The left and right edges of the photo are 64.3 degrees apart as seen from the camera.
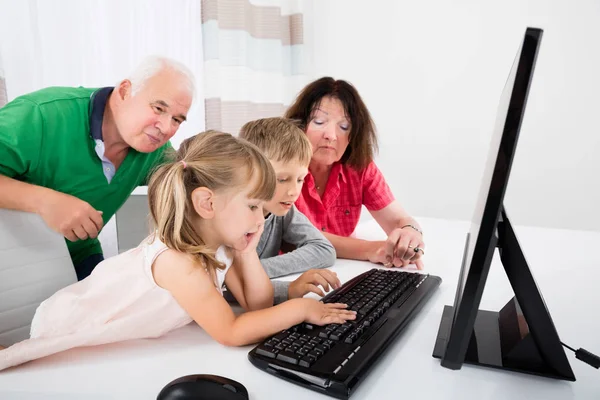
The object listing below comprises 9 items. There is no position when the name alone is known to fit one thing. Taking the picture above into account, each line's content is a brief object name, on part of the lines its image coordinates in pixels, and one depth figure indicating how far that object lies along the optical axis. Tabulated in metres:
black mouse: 0.48
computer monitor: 0.47
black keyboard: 0.54
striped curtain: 2.14
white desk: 0.54
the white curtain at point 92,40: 1.52
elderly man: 1.15
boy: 1.04
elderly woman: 1.48
